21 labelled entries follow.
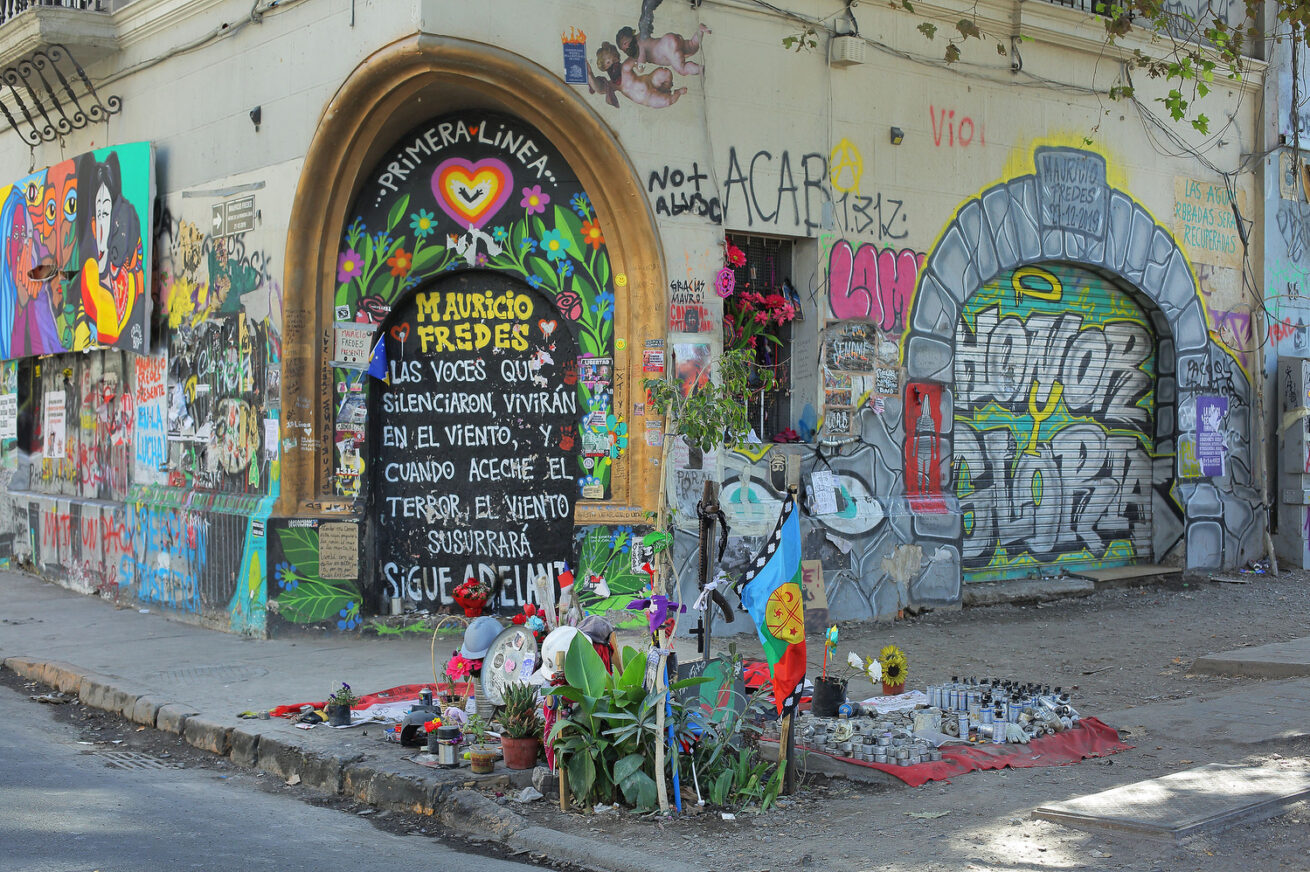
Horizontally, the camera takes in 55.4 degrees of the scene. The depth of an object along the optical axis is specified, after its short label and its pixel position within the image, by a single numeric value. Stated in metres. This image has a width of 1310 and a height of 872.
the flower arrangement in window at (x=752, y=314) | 11.12
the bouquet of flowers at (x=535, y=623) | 7.02
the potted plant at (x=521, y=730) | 6.44
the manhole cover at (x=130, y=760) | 7.21
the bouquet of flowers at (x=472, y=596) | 8.15
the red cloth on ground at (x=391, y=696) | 7.84
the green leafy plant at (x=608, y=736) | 5.92
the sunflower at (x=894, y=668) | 7.85
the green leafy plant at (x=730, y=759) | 6.01
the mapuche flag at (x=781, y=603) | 5.94
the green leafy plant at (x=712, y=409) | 7.09
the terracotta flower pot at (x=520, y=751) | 6.44
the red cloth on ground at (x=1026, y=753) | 6.56
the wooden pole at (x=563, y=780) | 6.00
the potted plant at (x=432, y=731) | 6.80
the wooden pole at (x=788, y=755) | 6.11
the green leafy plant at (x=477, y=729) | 6.88
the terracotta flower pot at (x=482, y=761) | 6.38
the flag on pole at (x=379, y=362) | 10.87
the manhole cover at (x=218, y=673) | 9.11
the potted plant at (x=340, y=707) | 7.53
